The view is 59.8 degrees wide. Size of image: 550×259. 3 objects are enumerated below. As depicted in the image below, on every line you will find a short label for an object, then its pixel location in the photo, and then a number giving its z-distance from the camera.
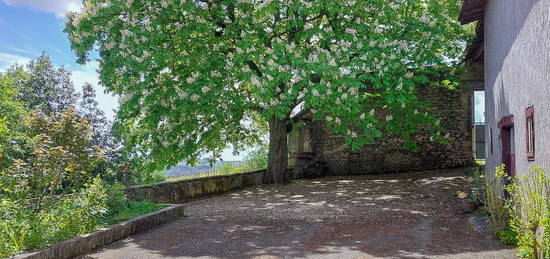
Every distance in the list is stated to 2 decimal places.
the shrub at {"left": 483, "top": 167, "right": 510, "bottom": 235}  6.98
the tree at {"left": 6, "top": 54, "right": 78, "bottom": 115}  24.53
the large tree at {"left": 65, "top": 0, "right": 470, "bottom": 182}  11.55
